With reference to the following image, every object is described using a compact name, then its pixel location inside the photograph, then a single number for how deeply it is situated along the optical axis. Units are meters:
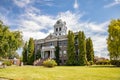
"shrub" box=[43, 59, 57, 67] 15.63
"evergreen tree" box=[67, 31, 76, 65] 23.13
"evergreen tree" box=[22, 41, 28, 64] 29.72
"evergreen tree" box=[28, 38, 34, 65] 28.39
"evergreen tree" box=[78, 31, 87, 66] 22.60
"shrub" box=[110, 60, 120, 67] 20.26
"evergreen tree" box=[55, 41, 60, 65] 25.70
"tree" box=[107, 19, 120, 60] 19.00
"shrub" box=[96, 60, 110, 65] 23.58
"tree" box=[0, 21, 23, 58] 15.62
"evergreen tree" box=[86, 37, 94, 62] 25.33
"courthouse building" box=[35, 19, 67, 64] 25.68
